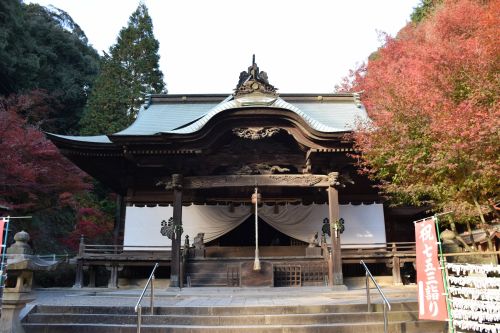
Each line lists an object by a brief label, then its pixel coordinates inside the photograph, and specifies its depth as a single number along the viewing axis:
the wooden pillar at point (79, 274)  11.16
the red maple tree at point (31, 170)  11.39
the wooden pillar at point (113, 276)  11.24
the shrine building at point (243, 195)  9.94
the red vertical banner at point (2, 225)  5.46
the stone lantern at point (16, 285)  6.07
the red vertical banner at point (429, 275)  4.75
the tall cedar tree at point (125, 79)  22.16
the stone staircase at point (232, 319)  6.30
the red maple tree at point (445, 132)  5.79
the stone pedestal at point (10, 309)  6.06
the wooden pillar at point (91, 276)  11.54
